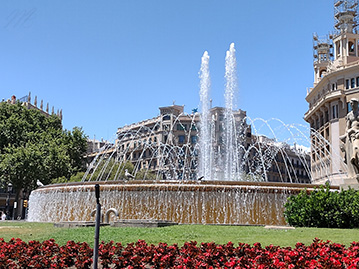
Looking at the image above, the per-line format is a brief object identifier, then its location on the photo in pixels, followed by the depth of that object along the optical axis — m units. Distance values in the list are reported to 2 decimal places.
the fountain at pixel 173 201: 16.12
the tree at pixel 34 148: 40.59
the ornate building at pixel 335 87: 54.43
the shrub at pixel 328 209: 12.99
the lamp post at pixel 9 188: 33.47
